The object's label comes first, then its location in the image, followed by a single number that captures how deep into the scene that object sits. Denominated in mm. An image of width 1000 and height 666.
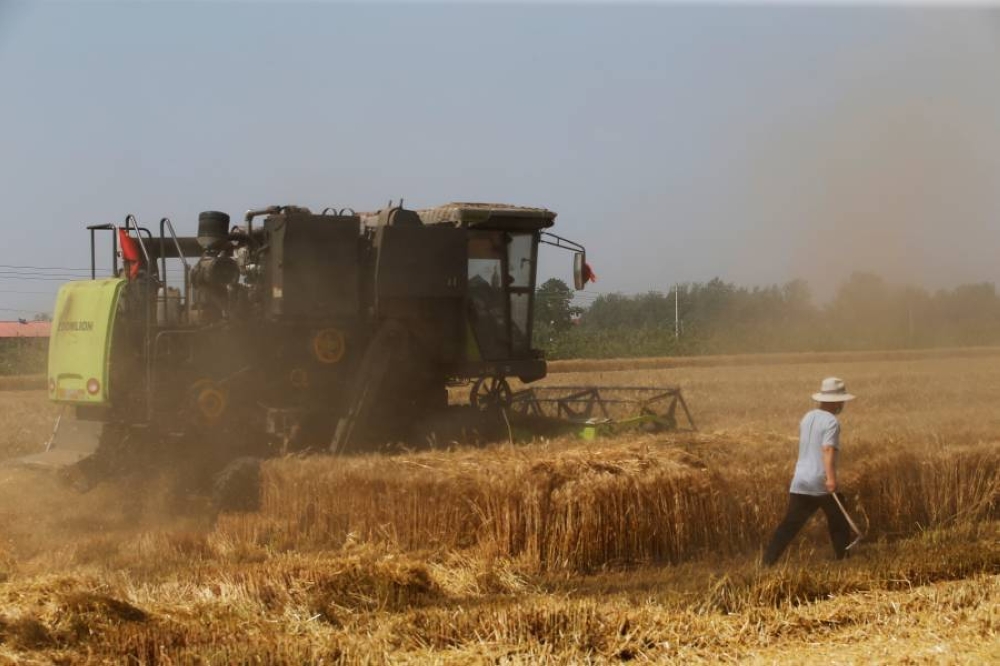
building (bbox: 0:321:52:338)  59944
